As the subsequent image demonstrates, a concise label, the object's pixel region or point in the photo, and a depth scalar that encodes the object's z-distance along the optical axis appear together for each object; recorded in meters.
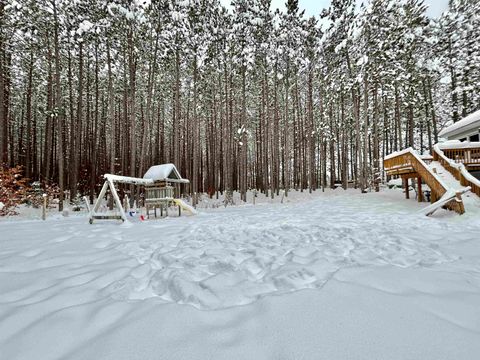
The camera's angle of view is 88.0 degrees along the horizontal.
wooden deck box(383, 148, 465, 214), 7.63
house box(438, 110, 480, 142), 13.73
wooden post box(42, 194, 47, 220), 9.57
